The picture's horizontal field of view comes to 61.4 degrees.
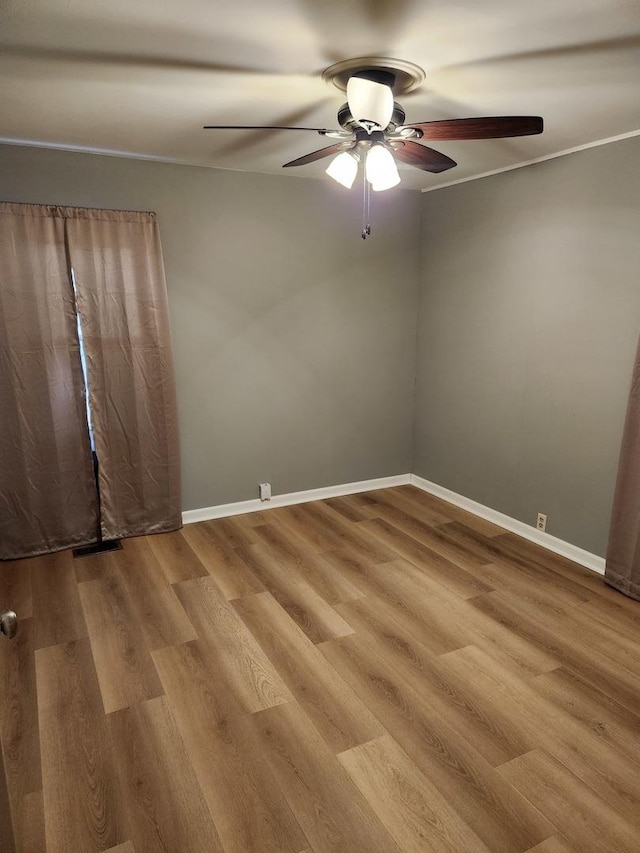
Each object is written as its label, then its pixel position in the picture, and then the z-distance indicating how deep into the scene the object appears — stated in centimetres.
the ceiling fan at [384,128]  182
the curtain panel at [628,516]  283
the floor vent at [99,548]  346
